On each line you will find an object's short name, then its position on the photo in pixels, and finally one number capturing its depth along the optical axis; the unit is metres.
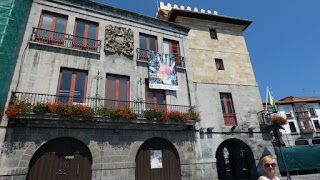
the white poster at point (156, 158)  10.20
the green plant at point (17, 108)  7.52
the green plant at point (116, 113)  9.14
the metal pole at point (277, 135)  13.27
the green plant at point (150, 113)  10.00
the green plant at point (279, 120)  12.84
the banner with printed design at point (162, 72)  11.79
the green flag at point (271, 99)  14.52
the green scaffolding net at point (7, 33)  8.06
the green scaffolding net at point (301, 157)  14.84
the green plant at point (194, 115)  11.03
